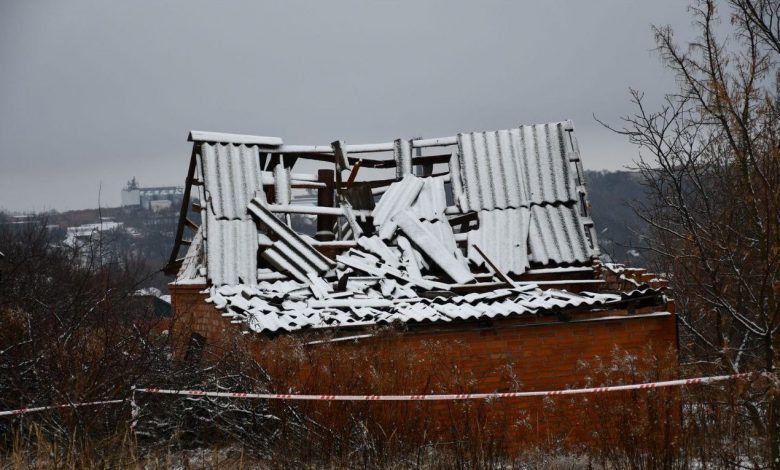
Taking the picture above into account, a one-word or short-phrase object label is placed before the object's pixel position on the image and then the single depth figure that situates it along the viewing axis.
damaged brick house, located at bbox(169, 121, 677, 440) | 20.33
